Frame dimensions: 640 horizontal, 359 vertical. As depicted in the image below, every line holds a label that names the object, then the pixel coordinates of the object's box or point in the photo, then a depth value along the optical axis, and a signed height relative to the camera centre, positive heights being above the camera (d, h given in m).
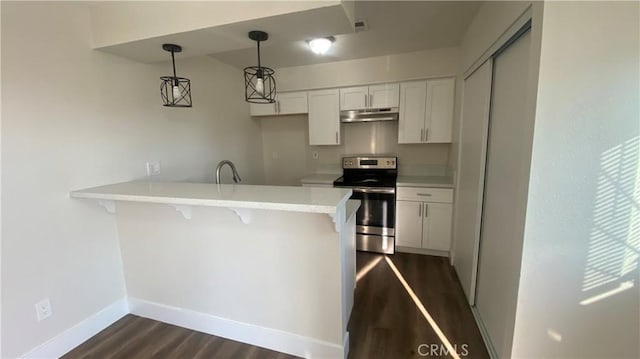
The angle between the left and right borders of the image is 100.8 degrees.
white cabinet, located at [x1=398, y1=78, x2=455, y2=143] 3.06 +0.38
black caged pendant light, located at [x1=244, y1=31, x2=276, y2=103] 1.58 +0.45
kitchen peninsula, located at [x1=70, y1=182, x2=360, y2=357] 1.56 -0.77
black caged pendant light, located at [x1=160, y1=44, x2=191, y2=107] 1.79 +0.50
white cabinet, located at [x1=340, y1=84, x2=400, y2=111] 3.22 +0.58
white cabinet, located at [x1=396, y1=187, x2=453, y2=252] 3.00 -0.87
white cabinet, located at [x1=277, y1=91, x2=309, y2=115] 3.59 +0.58
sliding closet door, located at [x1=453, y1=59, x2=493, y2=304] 1.96 -0.25
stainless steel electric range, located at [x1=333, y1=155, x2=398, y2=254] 3.10 -0.83
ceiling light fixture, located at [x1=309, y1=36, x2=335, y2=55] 2.34 +0.89
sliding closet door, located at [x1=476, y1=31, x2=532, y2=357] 1.33 -0.30
